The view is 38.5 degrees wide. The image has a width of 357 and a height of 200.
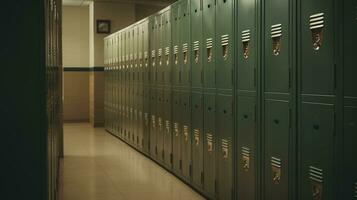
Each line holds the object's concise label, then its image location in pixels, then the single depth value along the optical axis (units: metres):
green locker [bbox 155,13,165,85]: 7.24
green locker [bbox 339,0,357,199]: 2.81
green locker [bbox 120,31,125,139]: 10.33
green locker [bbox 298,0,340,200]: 3.04
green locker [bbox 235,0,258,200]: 4.05
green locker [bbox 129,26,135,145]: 9.34
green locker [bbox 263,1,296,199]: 3.50
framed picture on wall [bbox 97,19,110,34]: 13.12
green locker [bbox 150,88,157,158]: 7.73
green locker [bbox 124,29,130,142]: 9.86
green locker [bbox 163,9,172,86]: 6.82
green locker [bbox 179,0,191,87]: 5.91
